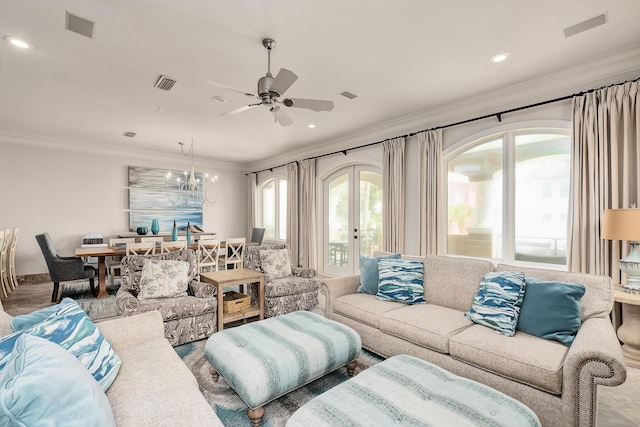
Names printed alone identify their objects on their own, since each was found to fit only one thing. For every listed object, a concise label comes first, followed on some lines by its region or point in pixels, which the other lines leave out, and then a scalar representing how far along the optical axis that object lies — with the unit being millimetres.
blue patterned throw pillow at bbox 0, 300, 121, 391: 1355
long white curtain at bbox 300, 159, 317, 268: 6195
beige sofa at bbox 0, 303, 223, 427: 1219
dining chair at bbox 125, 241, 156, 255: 4058
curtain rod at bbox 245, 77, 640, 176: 3029
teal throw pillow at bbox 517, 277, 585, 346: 1950
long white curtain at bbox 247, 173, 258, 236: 8219
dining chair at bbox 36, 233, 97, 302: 4246
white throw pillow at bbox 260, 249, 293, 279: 3988
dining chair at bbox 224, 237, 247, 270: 5176
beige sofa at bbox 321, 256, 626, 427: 1559
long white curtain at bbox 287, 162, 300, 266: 6637
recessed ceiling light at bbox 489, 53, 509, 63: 2816
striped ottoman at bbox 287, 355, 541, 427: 1306
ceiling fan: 2363
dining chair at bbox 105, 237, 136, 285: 4981
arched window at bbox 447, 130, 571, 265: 3387
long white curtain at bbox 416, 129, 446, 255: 4141
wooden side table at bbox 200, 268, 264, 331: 3154
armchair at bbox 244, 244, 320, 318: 3613
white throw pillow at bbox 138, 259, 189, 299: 2986
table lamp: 2338
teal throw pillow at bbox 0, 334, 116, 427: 805
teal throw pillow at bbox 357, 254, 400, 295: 3144
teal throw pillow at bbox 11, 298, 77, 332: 1414
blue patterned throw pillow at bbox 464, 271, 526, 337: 2121
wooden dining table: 4230
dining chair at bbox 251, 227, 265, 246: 6579
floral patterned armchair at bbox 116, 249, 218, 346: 2783
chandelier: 7078
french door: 5344
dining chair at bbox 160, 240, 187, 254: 4609
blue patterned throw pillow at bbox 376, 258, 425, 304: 2854
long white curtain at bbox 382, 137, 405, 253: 4562
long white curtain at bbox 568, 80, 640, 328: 2789
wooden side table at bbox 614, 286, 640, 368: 2479
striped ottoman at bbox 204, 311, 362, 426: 1769
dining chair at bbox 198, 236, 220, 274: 4906
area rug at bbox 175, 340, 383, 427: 1878
